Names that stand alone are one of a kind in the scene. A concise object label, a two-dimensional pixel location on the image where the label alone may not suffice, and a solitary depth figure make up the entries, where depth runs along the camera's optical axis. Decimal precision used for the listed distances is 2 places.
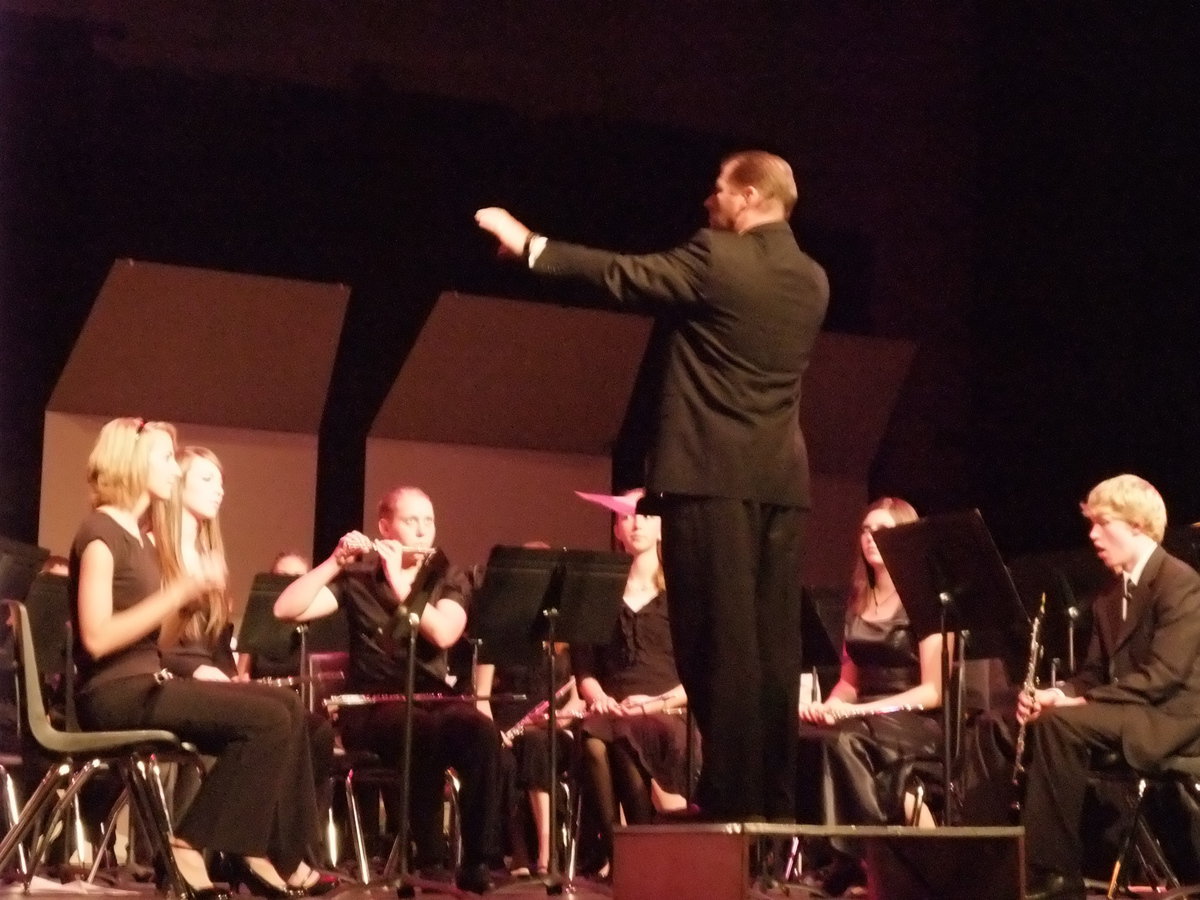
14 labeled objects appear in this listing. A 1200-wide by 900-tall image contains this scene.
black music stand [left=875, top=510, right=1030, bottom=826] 9.79
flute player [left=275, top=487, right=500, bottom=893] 10.72
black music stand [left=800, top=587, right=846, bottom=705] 11.49
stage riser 6.39
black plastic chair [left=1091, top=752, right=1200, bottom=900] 10.01
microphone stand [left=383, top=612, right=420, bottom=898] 9.47
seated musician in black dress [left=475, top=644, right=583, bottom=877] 12.51
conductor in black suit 6.95
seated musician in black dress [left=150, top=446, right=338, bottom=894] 9.17
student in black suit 10.01
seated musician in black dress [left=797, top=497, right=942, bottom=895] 11.27
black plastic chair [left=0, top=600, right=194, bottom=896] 8.33
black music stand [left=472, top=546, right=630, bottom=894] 10.17
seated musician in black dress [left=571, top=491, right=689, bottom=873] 11.76
